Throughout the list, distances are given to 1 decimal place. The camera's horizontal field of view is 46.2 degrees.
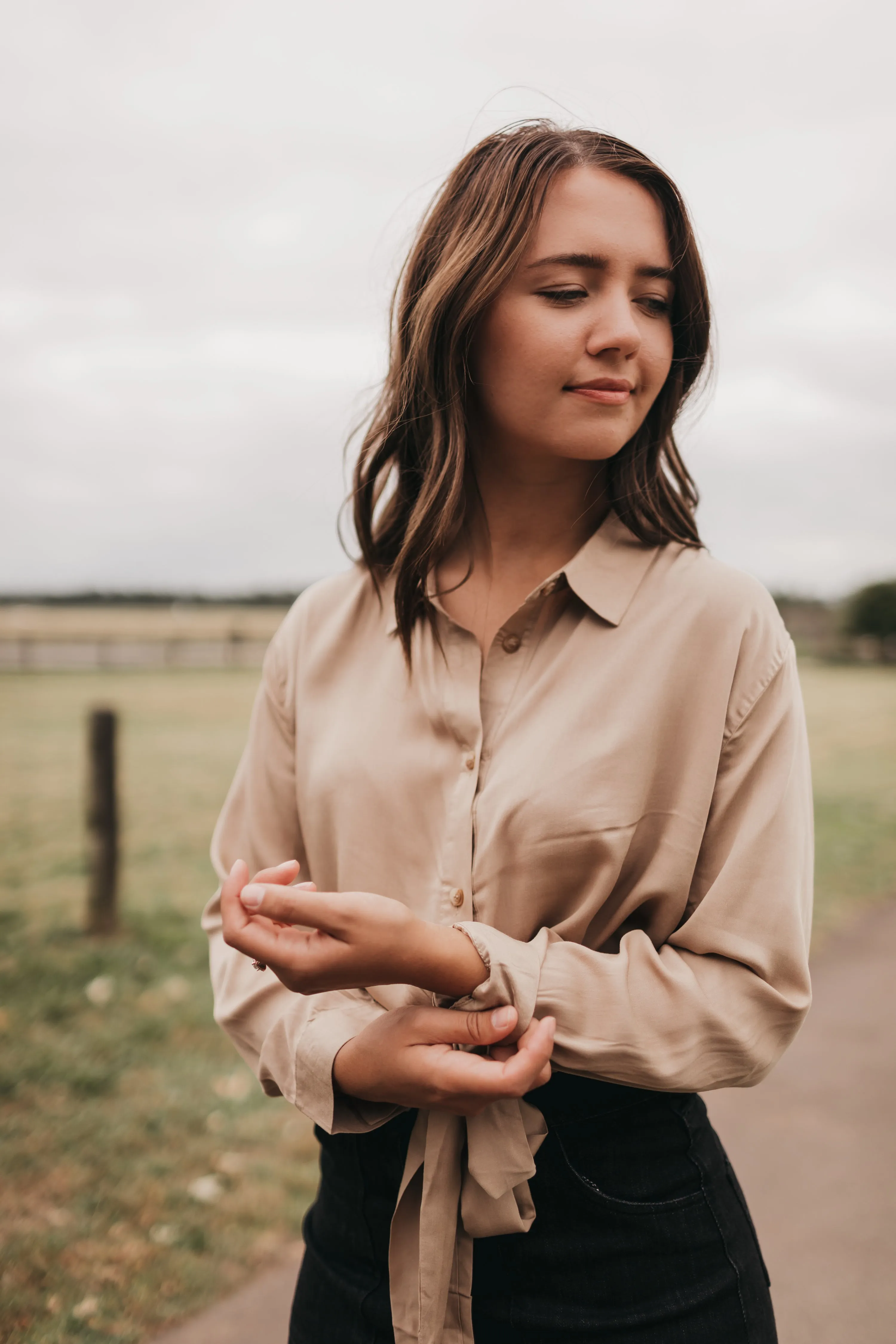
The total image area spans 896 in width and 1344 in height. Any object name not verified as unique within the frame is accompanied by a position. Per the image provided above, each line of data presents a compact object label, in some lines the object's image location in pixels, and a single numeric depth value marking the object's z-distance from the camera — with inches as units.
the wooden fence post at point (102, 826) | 220.1
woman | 54.9
